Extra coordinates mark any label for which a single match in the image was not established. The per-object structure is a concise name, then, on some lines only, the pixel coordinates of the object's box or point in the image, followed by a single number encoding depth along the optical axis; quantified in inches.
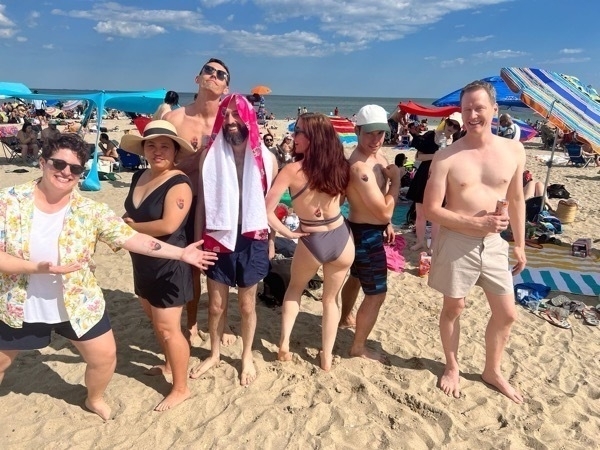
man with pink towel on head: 109.2
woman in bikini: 110.8
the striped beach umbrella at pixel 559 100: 231.6
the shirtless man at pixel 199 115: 121.4
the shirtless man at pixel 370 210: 116.9
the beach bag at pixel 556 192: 363.3
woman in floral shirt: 87.8
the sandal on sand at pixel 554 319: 171.3
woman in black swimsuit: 102.2
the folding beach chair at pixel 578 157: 585.9
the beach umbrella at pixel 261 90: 770.2
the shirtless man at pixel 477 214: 108.7
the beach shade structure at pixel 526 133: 375.2
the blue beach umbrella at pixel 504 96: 330.6
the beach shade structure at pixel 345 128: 602.9
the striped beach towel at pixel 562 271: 207.9
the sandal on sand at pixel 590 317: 174.5
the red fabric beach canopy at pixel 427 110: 477.9
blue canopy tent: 400.8
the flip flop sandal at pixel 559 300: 187.2
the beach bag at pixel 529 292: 189.9
